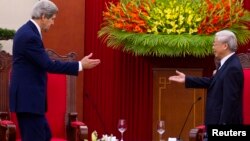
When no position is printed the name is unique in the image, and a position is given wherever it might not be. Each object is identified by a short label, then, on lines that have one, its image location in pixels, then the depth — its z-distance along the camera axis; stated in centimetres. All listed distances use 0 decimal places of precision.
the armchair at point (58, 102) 937
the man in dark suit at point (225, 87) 786
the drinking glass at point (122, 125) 881
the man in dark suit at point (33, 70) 782
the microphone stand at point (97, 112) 1173
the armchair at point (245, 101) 858
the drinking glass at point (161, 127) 884
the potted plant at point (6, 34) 1051
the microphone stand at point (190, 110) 1027
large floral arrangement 993
